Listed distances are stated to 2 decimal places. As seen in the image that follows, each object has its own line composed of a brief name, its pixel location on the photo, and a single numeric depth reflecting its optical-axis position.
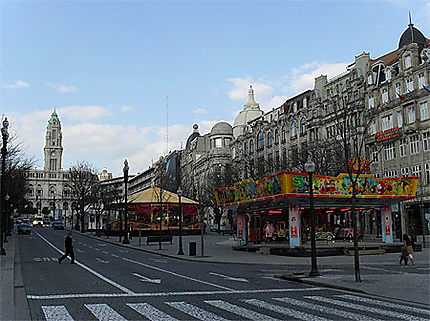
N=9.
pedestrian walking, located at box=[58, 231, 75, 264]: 23.50
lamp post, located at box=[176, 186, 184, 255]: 31.25
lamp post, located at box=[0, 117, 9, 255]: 26.66
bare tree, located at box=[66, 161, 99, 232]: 77.21
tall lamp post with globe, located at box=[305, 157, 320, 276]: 18.09
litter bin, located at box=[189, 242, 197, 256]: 29.47
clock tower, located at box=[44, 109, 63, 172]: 191.38
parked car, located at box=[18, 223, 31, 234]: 68.44
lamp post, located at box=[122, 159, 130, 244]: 43.94
